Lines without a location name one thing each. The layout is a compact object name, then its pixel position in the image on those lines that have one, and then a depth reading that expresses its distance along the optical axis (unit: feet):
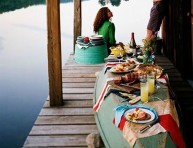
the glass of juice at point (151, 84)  10.48
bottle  16.77
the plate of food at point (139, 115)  8.79
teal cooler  23.02
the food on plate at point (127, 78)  11.55
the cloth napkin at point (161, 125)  8.27
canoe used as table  8.04
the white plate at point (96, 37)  22.75
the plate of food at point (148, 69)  12.10
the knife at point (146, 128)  8.31
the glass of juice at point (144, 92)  9.98
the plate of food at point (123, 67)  12.95
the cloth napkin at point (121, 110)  9.19
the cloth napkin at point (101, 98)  11.51
